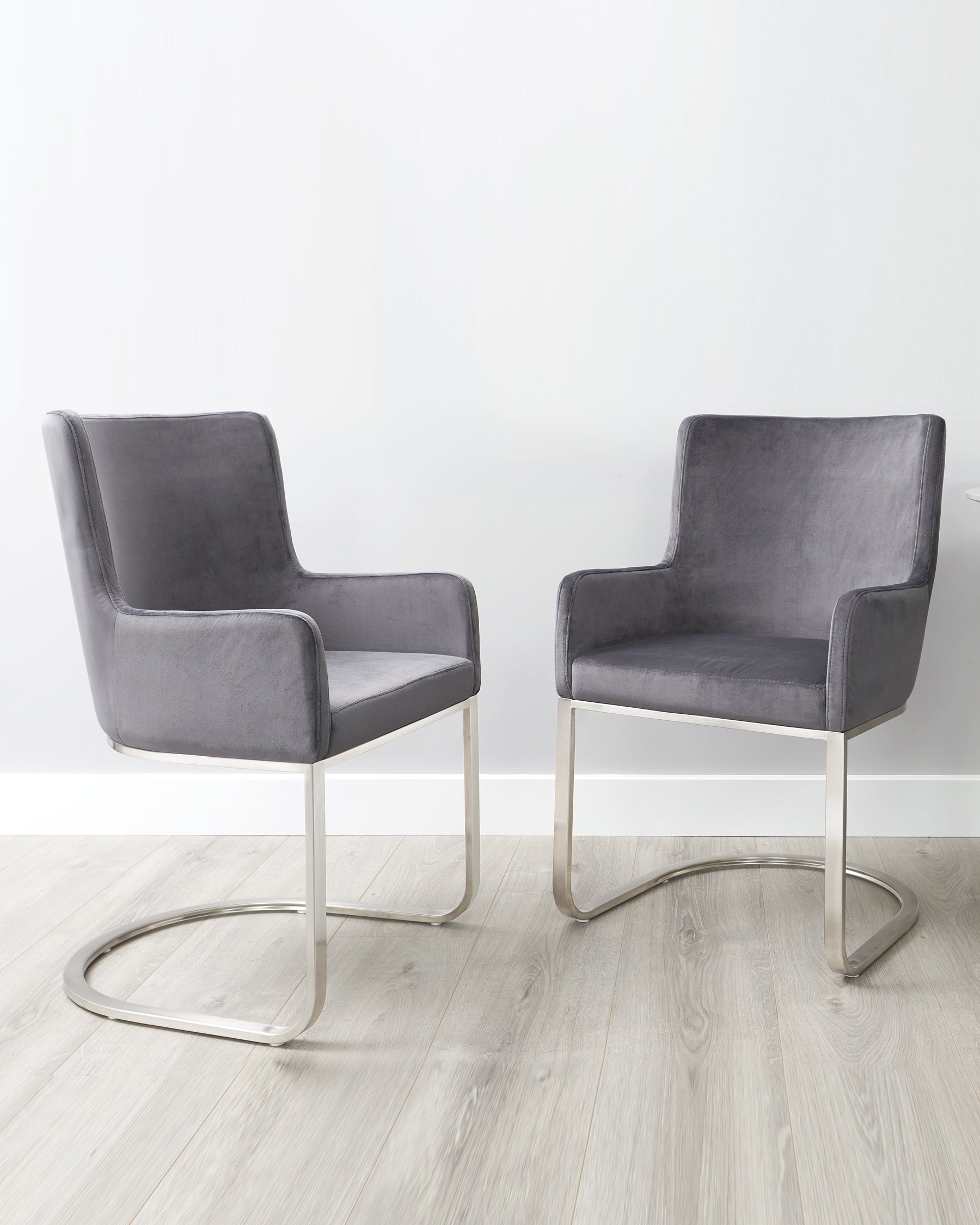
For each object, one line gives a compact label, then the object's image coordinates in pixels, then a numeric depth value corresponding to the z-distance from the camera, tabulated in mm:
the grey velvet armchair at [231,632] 1554
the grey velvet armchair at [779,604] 1750
